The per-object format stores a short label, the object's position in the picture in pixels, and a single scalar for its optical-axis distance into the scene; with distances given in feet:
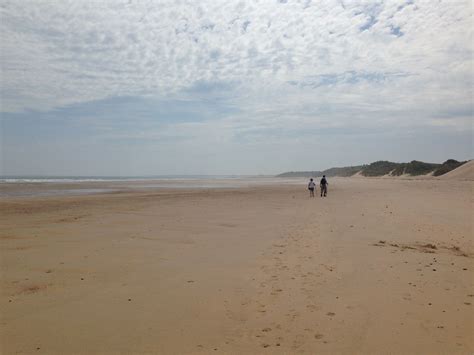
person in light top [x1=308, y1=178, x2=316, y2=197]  96.64
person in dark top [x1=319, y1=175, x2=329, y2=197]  94.00
